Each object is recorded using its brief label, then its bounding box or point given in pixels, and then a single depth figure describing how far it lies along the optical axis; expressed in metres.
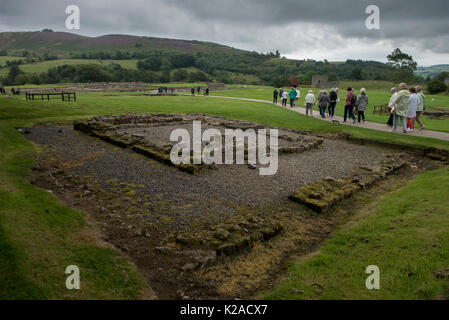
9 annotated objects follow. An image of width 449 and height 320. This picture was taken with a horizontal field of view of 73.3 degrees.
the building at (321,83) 59.17
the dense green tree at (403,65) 91.31
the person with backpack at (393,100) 15.64
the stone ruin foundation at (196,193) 5.84
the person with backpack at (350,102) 18.47
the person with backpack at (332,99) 20.12
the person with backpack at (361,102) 18.30
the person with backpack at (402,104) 15.09
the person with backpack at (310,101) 21.62
